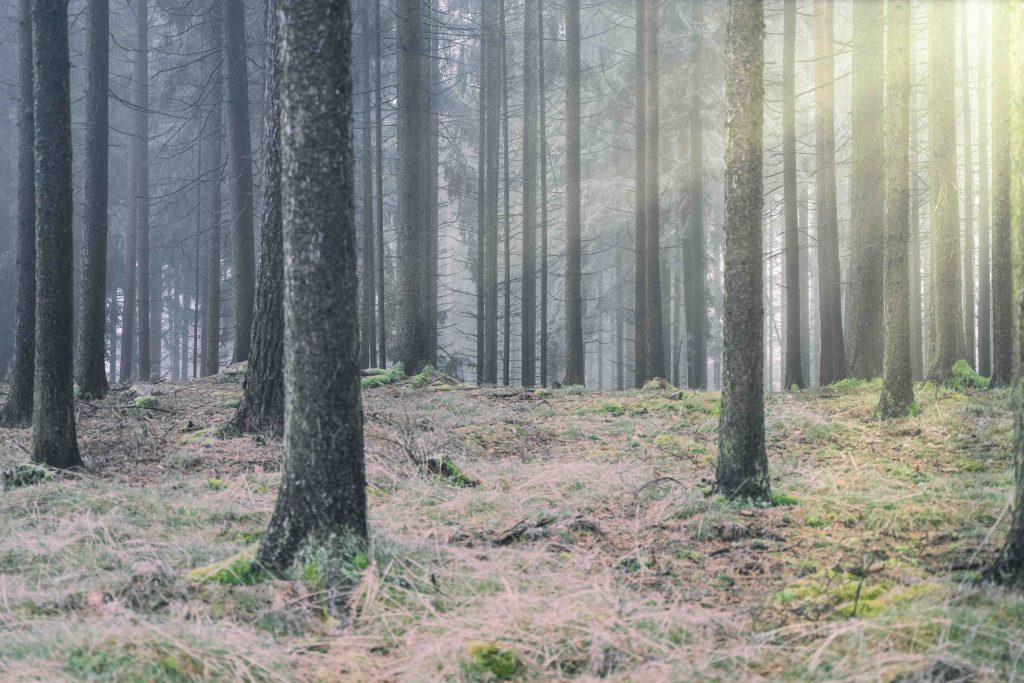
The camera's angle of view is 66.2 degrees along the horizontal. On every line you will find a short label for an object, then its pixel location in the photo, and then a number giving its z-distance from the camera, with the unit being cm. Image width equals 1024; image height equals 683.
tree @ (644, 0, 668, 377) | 1742
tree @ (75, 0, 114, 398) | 1242
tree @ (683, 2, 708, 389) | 2150
